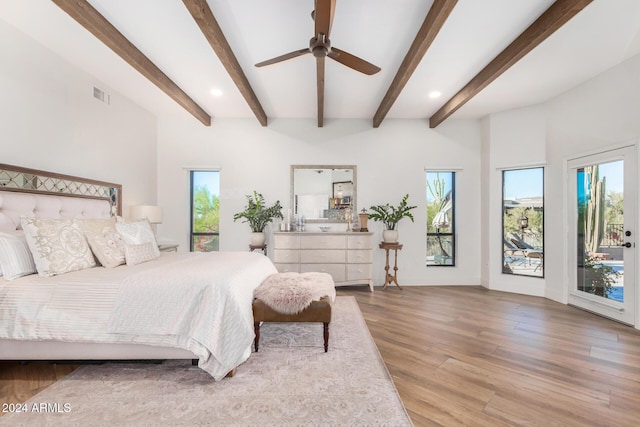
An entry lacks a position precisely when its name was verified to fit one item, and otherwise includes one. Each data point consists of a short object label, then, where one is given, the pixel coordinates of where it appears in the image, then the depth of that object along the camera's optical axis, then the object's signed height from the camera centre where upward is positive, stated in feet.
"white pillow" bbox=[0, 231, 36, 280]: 6.60 -1.07
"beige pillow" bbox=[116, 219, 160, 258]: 8.77 -0.64
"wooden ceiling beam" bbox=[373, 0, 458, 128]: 7.33 +5.35
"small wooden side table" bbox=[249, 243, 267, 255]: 15.37 -1.81
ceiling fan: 6.43 +4.67
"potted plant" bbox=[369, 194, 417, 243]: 15.53 +0.00
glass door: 10.55 -0.70
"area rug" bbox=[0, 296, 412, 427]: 5.31 -3.89
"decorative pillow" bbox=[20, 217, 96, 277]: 6.87 -0.85
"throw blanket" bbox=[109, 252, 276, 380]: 6.29 -2.31
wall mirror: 16.56 +1.22
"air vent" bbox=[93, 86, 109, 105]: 11.74 +5.06
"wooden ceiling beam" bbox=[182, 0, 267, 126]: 7.26 +5.31
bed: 6.27 -2.36
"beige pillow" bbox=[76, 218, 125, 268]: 8.04 -0.84
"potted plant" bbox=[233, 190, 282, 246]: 15.44 -0.05
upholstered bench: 7.50 -2.45
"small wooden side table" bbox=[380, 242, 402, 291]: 15.23 -2.76
